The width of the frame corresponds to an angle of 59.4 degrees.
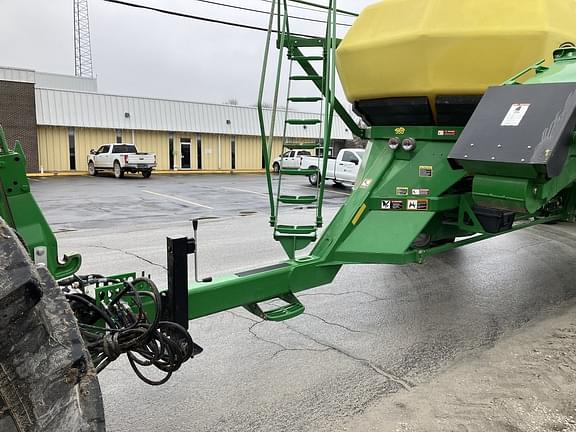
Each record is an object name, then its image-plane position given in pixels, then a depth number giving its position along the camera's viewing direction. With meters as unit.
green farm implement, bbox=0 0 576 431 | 1.59
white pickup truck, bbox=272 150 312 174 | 23.39
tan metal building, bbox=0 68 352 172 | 27.33
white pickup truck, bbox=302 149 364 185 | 20.41
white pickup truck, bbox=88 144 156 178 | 26.03
